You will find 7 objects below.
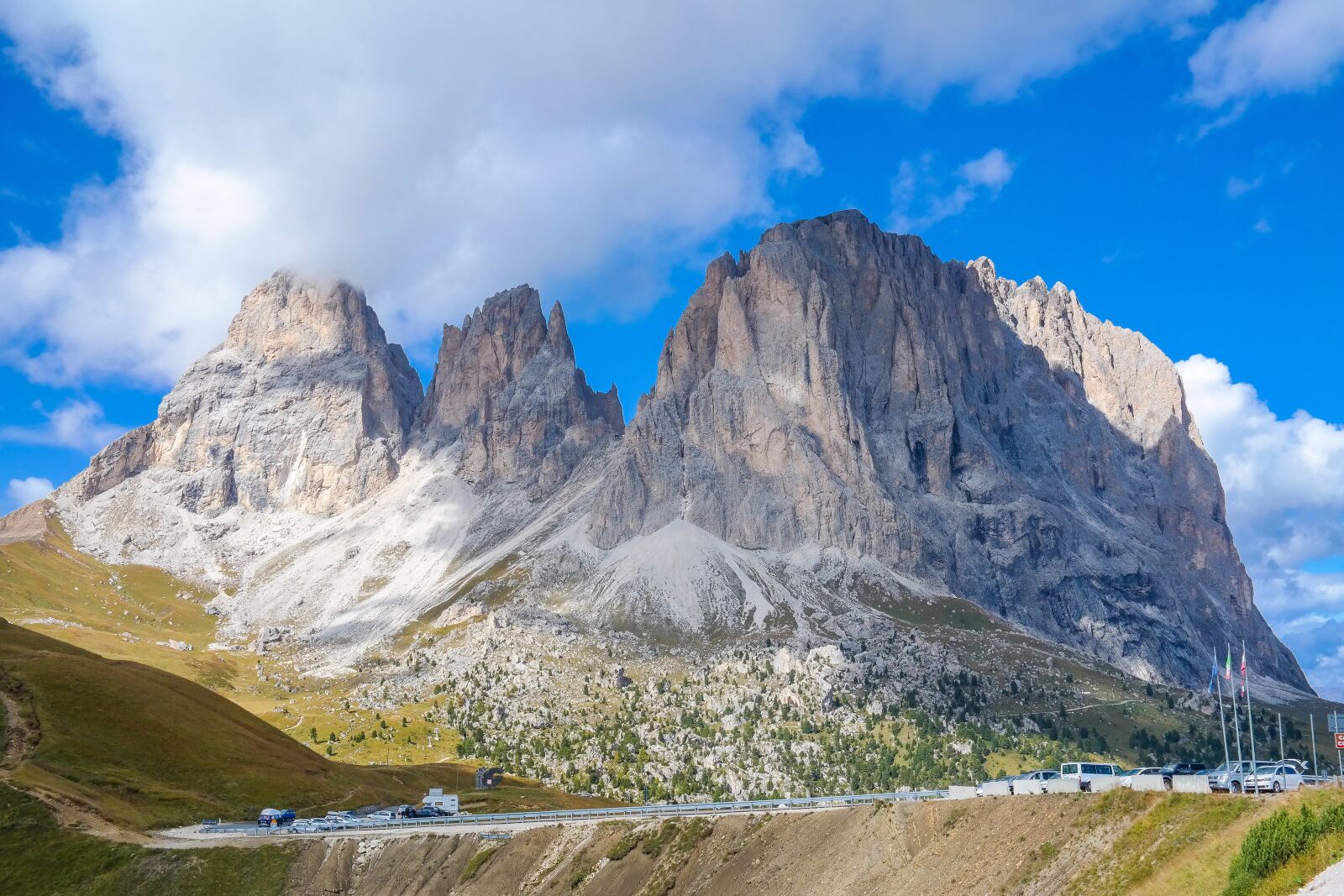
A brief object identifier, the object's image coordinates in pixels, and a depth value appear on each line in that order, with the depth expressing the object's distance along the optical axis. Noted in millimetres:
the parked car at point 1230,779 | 58112
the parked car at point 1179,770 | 61031
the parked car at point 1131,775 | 62625
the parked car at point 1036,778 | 70500
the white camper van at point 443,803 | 113062
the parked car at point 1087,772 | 66125
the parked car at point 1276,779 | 57656
